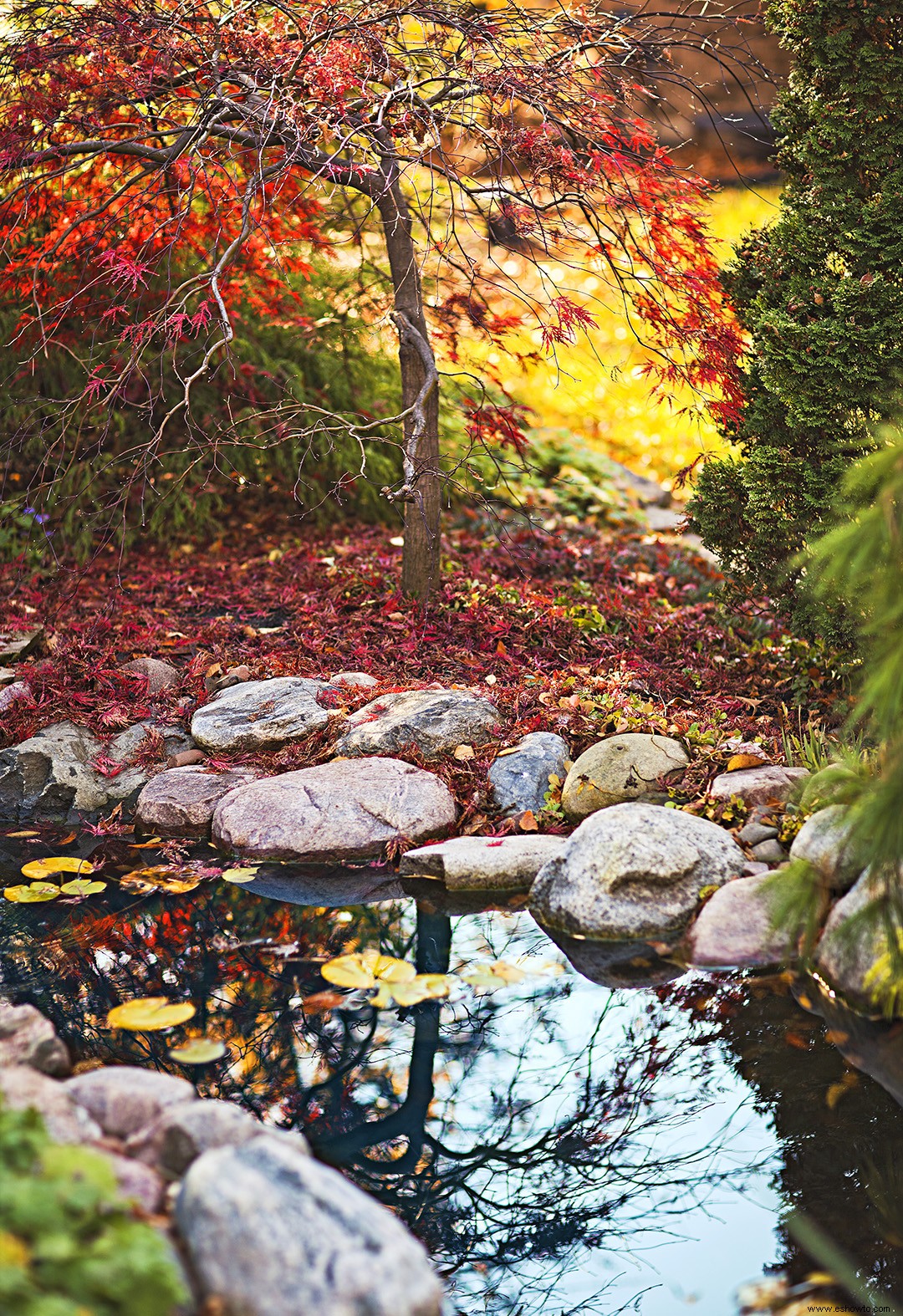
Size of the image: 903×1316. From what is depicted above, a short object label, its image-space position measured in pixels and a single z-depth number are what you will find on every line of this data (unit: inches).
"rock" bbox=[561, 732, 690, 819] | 155.7
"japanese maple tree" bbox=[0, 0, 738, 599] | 164.4
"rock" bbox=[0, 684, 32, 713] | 191.6
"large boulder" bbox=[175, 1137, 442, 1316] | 66.4
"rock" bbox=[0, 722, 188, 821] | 175.9
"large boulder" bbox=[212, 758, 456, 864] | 153.3
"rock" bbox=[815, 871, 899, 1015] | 110.4
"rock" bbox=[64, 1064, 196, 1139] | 84.9
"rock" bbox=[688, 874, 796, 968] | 124.4
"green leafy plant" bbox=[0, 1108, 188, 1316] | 58.0
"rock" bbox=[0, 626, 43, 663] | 209.3
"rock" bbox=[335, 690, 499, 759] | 171.9
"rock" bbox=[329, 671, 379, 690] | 189.5
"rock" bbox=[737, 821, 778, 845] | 142.2
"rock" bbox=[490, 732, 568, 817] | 161.5
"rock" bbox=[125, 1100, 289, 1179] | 80.9
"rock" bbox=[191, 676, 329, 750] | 179.2
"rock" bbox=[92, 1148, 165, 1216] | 73.9
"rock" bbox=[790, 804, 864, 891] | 119.6
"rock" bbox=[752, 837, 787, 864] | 138.4
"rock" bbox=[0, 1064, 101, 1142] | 78.1
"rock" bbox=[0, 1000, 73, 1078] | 91.3
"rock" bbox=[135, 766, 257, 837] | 165.2
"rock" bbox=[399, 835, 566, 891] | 145.5
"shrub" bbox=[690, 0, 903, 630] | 156.4
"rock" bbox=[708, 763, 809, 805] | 148.3
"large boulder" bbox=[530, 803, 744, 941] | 132.4
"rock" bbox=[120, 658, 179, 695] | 197.9
